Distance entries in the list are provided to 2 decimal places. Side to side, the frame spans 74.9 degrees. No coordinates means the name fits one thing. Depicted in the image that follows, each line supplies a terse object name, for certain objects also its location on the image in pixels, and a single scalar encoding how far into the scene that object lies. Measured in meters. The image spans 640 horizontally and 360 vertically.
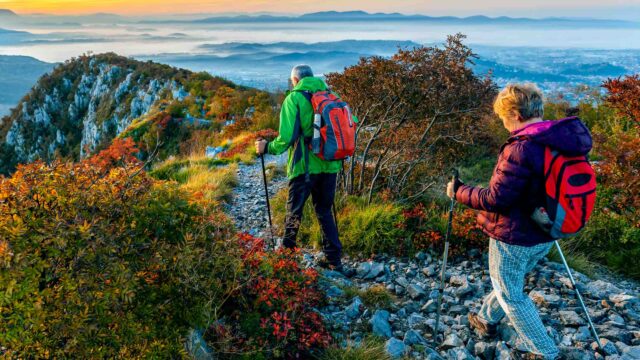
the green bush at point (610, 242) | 6.34
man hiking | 4.90
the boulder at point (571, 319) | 4.50
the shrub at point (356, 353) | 3.64
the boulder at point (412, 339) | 4.13
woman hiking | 3.01
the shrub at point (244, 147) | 12.29
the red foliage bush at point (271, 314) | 3.52
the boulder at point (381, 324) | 4.24
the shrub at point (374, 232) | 6.21
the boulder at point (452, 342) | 4.09
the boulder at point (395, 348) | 3.78
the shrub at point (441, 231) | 6.12
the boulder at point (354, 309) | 4.53
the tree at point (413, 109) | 6.66
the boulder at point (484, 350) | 4.02
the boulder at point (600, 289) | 5.09
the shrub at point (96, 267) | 2.31
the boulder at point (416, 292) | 5.07
